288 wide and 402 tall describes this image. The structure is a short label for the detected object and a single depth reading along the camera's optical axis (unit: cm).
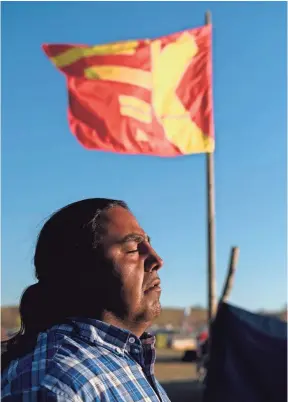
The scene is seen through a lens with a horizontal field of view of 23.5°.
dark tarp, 266
